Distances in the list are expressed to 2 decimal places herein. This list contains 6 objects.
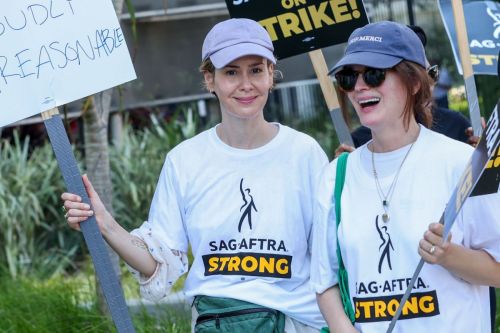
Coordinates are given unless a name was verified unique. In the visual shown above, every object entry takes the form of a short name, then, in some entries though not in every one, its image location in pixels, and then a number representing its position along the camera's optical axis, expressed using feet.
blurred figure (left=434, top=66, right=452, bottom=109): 62.08
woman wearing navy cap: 19.34
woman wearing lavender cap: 22.76
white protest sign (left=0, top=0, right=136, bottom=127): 23.88
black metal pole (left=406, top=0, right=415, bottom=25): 47.04
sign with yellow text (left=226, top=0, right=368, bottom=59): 28.05
